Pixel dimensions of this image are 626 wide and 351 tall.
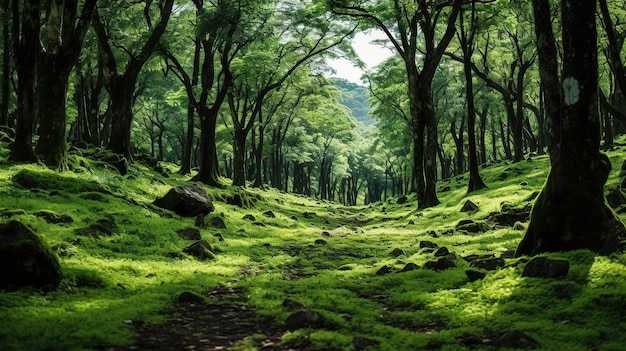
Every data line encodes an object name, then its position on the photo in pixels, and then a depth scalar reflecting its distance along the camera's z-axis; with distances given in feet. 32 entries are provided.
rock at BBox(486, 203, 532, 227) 52.75
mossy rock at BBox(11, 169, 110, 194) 43.52
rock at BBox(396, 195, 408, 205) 124.67
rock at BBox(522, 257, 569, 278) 23.59
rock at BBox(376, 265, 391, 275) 33.68
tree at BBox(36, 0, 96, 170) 49.24
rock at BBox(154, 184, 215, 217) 51.96
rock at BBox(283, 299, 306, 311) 22.95
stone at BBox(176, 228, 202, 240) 42.75
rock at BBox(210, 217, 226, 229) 51.26
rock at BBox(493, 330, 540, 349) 16.74
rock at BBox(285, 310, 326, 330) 20.27
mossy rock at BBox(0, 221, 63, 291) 20.95
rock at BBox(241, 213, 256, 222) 63.14
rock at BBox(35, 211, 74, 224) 34.88
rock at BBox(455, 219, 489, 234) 52.49
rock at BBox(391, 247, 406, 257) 42.41
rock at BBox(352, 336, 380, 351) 17.53
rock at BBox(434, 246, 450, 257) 36.48
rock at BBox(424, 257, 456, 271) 32.30
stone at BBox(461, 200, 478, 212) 67.05
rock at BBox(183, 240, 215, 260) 36.80
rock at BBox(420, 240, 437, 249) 43.51
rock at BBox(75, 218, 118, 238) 33.97
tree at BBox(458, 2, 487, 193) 84.48
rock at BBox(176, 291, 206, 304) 24.81
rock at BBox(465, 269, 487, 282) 27.07
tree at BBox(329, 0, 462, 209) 79.82
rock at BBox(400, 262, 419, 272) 33.12
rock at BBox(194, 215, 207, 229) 48.67
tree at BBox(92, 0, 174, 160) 70.79
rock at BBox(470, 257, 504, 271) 28.60
